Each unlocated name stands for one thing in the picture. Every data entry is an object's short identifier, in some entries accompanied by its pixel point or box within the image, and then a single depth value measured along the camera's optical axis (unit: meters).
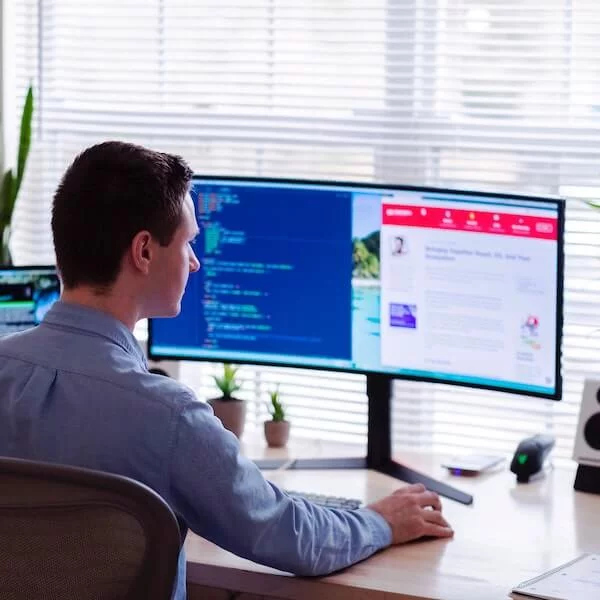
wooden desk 3.17
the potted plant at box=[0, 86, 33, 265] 5.42
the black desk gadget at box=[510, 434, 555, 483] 4.17
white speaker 4.05
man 2.78
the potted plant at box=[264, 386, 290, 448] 4.54
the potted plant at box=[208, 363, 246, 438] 4.53
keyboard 3.69
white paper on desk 2.98
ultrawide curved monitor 3.90
